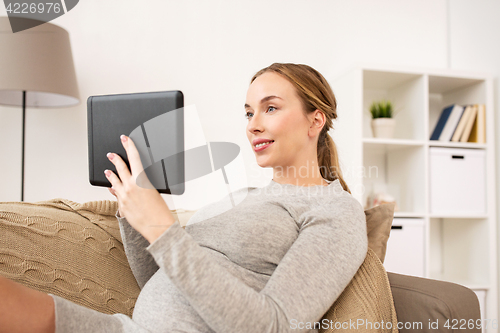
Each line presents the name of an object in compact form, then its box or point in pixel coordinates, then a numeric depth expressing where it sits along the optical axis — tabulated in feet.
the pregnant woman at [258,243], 2.11
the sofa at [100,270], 2.66
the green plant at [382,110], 6.65
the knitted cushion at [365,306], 2.66
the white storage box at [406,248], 6.18
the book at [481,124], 6.68
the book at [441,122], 6.92
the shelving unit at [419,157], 6.25
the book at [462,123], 6.76
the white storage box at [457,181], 6.53
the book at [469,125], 6.75
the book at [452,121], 6.79
